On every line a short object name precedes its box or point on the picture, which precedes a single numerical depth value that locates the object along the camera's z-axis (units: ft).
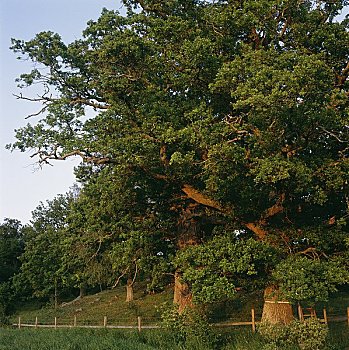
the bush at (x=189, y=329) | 50.16
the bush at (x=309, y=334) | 46.85
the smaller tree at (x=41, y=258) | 146.00
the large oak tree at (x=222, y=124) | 51.21
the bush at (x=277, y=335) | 49.06
